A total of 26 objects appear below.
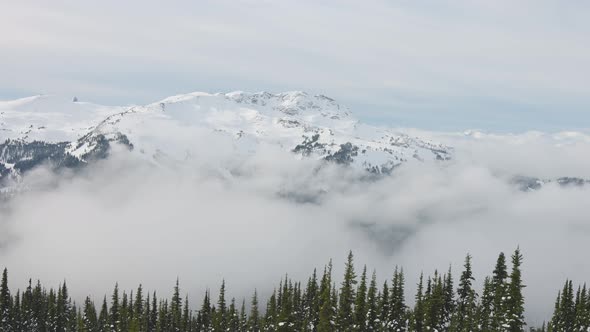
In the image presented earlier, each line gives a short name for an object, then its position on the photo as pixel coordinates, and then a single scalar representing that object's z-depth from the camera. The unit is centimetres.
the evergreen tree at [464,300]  6468
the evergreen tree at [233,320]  11238
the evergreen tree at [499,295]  5144
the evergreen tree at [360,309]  6100
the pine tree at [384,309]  7288
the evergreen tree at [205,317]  12319
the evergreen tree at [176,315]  11938
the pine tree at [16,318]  11981
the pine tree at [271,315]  9700
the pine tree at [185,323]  12171
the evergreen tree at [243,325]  11388
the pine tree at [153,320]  12605
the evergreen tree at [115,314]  10818
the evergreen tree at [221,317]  9425
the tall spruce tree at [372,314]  6969
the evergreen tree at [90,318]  11714
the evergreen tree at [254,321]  11094
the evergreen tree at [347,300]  5162
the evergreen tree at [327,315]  5047
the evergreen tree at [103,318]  12710
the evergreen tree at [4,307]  10904
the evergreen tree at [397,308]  7219
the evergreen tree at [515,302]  4962
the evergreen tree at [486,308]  6412
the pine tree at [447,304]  7162
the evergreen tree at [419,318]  7051
